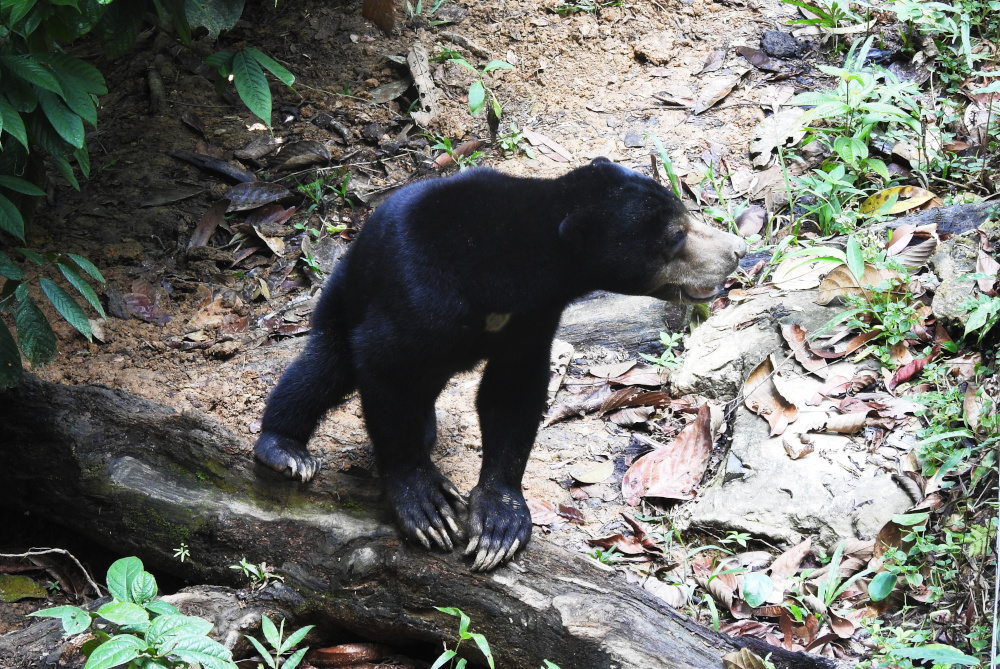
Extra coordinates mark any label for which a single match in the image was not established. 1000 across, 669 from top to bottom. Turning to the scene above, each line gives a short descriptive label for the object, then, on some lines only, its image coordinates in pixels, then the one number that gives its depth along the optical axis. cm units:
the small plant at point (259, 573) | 711
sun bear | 695
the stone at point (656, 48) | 1564
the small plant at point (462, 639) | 582
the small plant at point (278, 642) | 579
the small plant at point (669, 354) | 1041
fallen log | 607
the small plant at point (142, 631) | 488
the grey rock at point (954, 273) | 877
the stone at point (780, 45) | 1497
